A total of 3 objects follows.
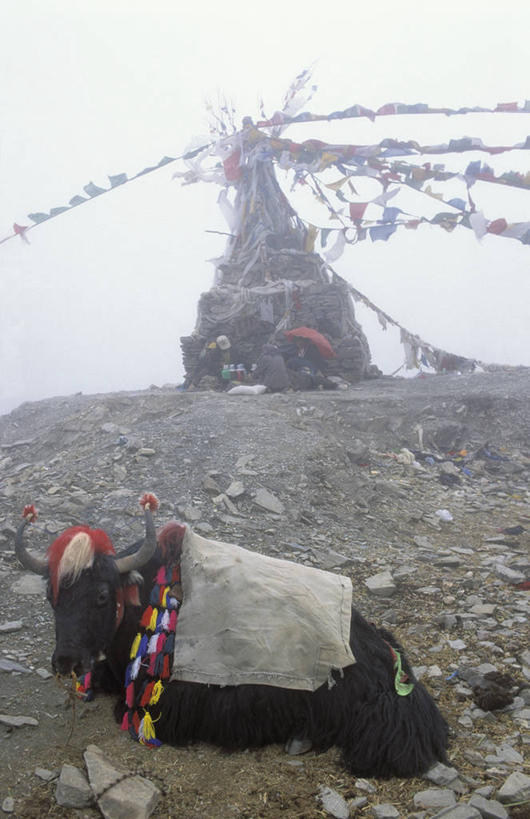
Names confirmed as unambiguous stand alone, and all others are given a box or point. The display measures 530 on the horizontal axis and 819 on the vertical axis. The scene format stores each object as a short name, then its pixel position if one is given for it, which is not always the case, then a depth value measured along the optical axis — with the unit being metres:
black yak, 2.84
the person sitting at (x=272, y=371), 11.98
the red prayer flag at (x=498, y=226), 10.83
